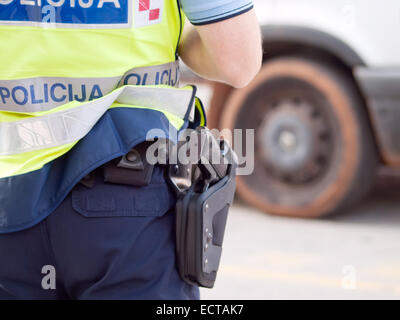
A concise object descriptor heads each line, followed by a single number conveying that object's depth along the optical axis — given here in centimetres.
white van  616
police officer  279
